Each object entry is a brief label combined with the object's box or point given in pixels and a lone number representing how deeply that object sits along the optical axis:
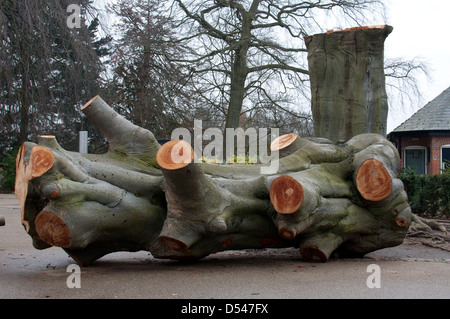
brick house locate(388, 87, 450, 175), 25.19
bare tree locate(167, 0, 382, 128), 20.12
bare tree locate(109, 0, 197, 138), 19.98
